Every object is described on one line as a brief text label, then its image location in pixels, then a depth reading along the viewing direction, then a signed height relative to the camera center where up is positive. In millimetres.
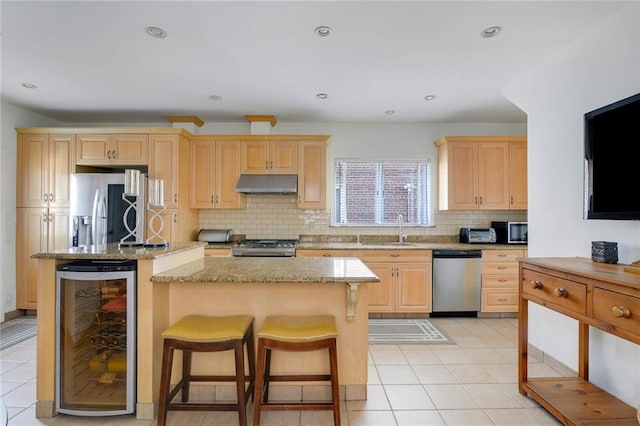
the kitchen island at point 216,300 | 2008 -570
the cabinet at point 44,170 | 3992 +545
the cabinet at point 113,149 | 4055 +814
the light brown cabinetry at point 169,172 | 4043 +528
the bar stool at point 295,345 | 1793 -720
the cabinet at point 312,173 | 4305 +558
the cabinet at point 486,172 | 4277 +579
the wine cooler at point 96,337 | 2004 -797
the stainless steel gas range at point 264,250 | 3943 -423
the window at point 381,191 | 4711 +354
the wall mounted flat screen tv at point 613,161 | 1837 +340
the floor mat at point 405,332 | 3332 -1278
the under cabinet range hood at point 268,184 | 4164 +398
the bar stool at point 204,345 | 1807 -727
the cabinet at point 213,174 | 4320 +540
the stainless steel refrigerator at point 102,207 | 3863 +87
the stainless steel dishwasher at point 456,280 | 4012 -789
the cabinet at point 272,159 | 4305 +742
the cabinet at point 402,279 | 4000 -779
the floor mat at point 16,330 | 3240 -1263
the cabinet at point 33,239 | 3955 -306
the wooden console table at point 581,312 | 1535 -509
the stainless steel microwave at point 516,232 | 4230 -206
